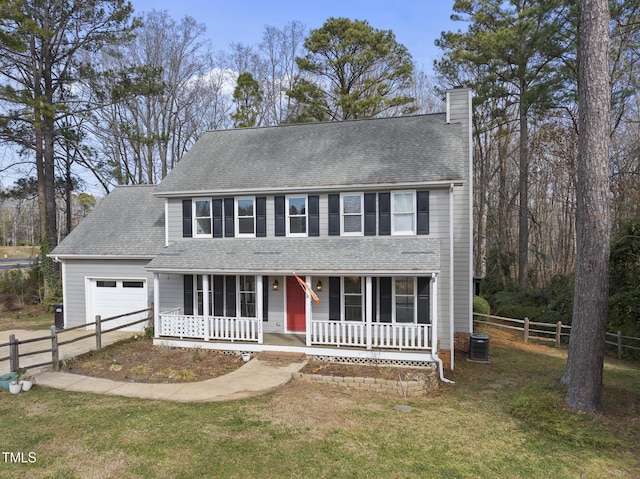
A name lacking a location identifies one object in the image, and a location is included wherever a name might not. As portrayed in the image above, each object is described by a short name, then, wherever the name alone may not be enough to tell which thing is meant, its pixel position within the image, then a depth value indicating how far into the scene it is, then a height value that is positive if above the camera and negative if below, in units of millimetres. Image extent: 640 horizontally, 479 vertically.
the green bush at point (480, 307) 16922 -3350
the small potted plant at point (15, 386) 8383 -3293
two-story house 10938 -476
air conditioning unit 11820 -3612
